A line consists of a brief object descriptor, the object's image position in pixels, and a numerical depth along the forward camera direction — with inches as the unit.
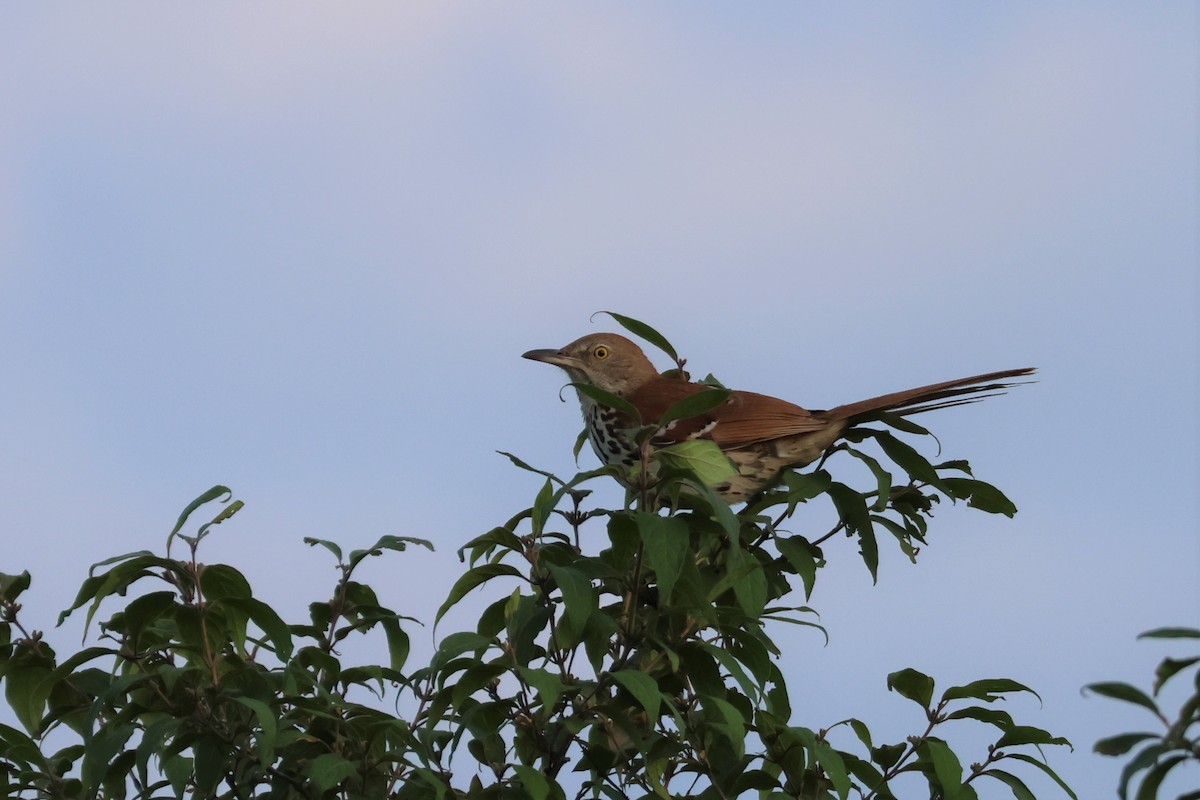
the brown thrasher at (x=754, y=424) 344.0
